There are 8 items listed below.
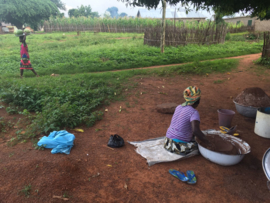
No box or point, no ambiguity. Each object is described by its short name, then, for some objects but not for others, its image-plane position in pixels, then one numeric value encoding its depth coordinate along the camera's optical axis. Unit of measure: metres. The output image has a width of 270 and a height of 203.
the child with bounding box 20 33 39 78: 7.36
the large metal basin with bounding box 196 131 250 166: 2.85
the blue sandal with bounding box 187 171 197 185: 2.65
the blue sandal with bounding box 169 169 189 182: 2.69
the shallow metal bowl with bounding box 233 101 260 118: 4.39
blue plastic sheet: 3.18
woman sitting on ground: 2.94
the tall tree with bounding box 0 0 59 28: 26.16
